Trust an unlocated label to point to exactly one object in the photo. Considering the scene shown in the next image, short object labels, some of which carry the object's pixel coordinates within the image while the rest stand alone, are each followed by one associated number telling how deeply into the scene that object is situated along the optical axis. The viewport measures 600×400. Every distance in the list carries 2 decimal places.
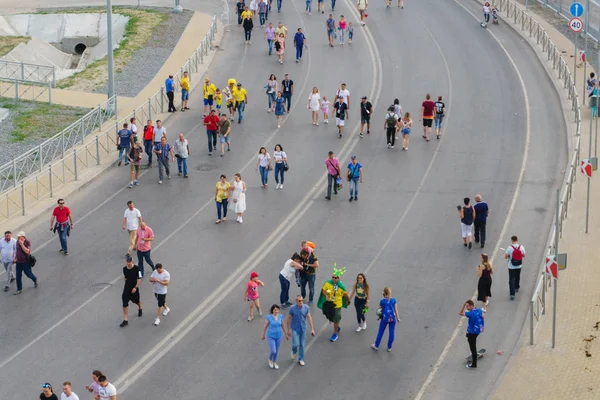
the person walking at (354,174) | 30.64
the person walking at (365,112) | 35.56
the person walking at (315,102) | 36.75
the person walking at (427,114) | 35.62
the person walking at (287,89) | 37.75
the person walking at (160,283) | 24.09
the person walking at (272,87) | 37.69
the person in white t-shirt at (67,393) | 19.72
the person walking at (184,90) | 38.38
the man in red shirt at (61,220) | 27.41
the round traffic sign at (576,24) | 36.09
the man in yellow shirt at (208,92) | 37.69
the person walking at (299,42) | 43.97
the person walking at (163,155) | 32.33
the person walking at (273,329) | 22.17
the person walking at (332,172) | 30.86
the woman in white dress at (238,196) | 29.39
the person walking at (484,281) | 24.62
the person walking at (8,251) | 25.91
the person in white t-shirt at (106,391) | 20.00
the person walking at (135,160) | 31.67
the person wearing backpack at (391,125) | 34.69
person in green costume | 23.33
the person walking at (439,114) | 35.59
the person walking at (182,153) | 32.28
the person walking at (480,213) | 27.80
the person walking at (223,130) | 34.22
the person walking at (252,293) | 24.08
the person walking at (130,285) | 23.88
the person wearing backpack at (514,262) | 25.36
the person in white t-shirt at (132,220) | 27.73
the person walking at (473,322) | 22.14
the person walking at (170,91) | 37.94
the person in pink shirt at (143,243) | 26.28
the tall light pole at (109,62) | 38.25
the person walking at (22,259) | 25.66
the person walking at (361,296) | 23.47
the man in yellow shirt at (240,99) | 37.00
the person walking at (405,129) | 34.78
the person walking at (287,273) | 24.72
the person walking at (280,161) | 31.66
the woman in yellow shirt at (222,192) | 29.33
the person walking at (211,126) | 34.25
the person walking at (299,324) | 22.31
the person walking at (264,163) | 31.59
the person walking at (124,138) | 33.44
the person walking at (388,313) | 22.80
